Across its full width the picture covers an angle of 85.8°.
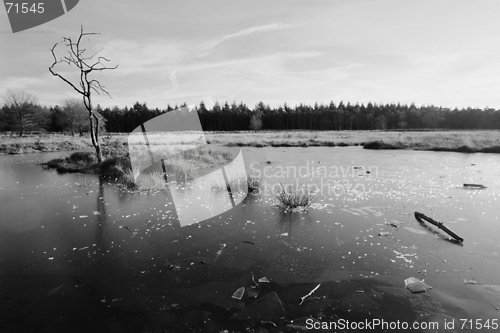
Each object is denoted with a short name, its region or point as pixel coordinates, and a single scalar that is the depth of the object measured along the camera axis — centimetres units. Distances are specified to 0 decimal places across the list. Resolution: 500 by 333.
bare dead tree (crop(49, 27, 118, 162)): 1544
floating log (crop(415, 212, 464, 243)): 628
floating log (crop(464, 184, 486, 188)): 1180
